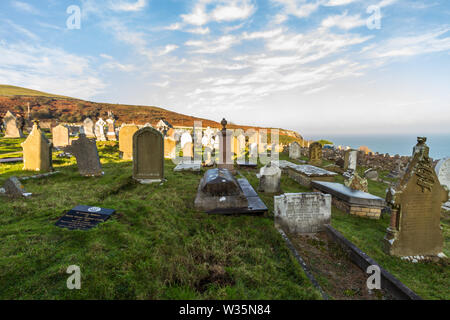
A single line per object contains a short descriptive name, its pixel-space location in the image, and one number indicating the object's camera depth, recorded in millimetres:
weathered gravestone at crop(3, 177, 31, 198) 6183
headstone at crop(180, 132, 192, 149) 16969
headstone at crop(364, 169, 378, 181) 12719
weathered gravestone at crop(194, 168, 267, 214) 5699
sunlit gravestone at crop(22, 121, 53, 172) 9625
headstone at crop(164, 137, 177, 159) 16469
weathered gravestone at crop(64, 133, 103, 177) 9195
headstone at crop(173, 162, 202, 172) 11531
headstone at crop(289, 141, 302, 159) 19031
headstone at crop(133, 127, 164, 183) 8578
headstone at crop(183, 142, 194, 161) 14891
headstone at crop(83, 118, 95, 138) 26188
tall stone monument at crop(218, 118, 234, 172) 10945
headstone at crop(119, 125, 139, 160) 14734
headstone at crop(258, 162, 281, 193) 8633
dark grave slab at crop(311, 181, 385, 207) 6492
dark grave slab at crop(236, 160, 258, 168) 13805
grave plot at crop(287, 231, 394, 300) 3213
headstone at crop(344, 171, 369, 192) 7782
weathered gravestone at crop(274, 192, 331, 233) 5227
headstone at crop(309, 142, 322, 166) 16500
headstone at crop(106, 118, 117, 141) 24891
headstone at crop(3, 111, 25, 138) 22572
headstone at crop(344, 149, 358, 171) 13836
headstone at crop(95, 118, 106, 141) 24412
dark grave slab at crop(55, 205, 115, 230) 4074
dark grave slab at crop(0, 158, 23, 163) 11603
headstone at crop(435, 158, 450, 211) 8383
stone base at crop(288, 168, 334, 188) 9695
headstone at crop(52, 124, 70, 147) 17797
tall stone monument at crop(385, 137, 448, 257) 4266
